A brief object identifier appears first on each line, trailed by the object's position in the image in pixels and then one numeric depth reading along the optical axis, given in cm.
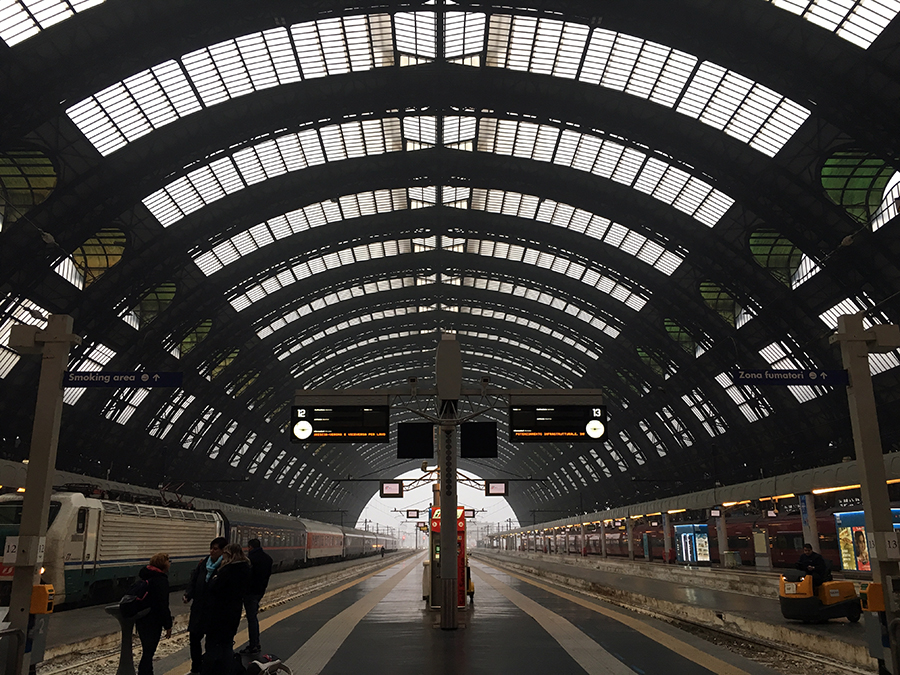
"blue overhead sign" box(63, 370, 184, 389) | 1286
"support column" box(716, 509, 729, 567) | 4391
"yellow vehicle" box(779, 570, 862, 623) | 1673
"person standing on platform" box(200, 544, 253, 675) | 847
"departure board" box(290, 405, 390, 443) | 1694
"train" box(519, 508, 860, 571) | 3572
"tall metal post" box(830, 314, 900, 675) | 1081
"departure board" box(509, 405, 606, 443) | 1697
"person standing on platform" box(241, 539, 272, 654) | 1216
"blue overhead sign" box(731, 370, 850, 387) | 1345
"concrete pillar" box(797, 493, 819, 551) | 3164
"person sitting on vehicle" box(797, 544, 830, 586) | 1697
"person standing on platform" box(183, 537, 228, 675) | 919
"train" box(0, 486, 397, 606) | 2162
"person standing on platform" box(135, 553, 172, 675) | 991
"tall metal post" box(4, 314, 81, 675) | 1009
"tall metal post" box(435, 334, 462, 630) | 1552
